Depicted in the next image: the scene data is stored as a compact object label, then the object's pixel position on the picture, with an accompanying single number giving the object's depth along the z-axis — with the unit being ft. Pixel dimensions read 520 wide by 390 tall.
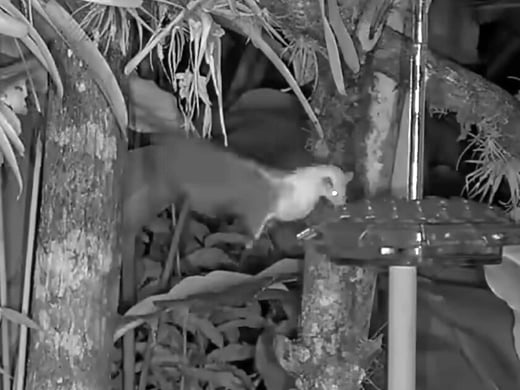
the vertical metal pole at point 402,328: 7.03
